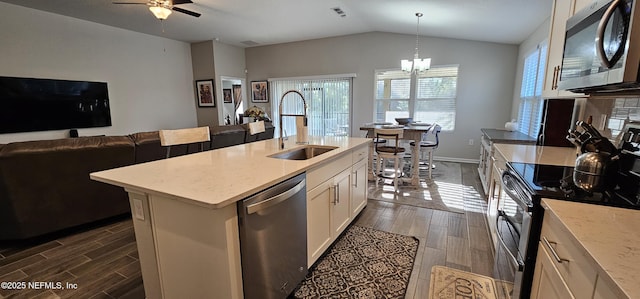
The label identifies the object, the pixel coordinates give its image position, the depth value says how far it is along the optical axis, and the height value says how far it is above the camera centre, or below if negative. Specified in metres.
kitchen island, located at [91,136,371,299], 1.28 -0.55
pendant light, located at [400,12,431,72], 4.48 +0.65
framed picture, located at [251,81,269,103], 7.41 +0.34
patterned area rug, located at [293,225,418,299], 1.90 -1.29
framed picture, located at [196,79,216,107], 6.62 +0.29
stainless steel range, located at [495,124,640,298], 1.26 -0.43
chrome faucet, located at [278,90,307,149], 2.52 -0.33
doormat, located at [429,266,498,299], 1.84 -1.29
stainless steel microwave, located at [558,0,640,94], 1.04 +0.25
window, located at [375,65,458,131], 5.70 +0.17
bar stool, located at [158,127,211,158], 2.24 -0.27
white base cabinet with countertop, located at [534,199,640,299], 0.72 -0.44
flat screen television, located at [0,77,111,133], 4.12 +0.02
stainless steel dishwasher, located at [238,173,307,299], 1.36 -0.76
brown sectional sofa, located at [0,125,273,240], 2.32 -0.68
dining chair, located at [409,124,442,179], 4.41 -0.68
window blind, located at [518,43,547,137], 3.66 +0.15
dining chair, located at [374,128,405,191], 3.64 -0.64
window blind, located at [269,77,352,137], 6.55 +0.07
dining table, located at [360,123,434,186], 4.01 -0.49
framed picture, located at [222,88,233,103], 7.09 +0.25
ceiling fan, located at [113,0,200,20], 3.29 +1.22
